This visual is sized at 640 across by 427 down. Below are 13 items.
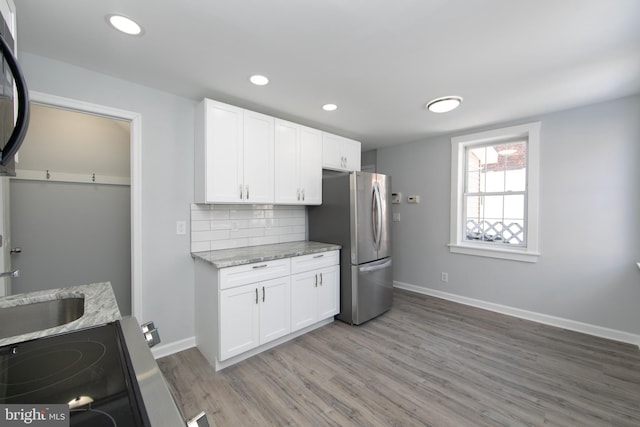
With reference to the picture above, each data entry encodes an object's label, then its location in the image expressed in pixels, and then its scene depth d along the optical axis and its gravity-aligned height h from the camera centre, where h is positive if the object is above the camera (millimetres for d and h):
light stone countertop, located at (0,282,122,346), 876 -403
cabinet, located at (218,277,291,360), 2176 -938
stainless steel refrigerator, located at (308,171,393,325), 2977 -294
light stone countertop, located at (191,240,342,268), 2213 -415
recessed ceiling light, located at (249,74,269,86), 2123 +1071
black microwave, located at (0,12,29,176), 643 +260
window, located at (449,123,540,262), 3086 +225
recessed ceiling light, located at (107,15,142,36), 1468 +1067
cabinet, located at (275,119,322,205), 2844 +526
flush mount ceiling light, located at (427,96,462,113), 2514 +1043
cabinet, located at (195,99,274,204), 2361 +525
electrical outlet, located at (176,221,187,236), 2439 -171
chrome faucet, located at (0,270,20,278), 1041 -261
